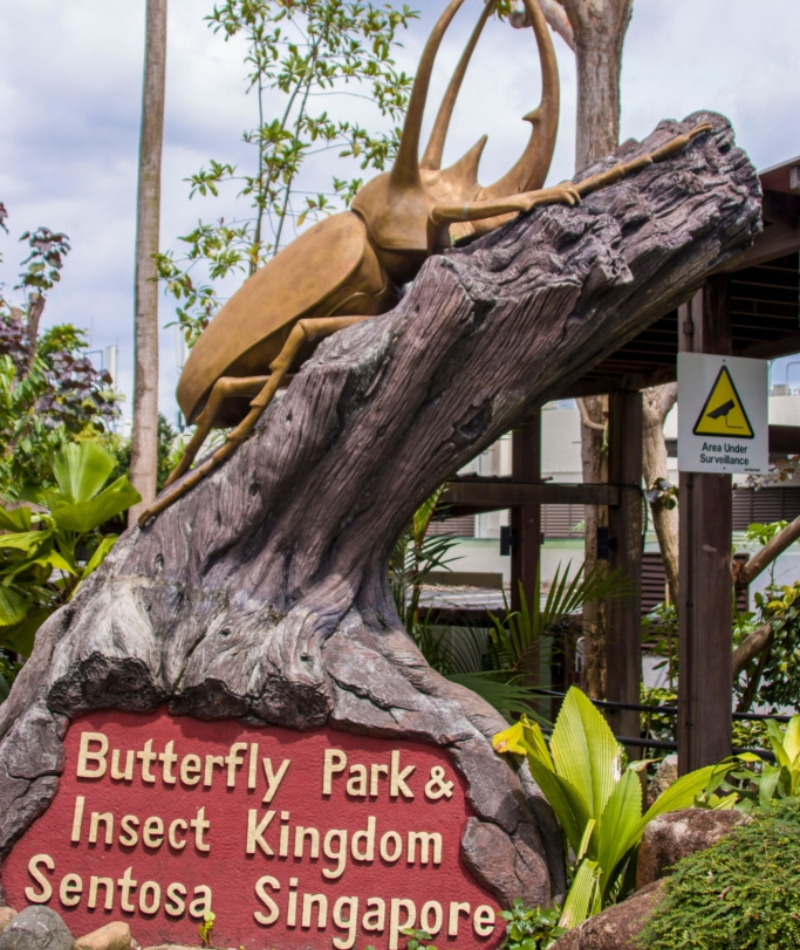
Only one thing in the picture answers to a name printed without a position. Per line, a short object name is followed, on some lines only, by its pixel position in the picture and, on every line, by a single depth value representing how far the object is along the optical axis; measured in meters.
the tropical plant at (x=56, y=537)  5.56
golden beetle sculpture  3.78
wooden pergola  4.44
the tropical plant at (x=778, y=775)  3.68
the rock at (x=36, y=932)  3.19
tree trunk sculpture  3.57
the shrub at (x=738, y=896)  2.51
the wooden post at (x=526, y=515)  6.73
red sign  3.51
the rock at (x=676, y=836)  3.10
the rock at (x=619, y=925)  2.76
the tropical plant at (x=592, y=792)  3.46
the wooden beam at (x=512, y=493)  6.04
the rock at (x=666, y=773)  6.45
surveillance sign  4.41
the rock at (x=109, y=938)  3.33
